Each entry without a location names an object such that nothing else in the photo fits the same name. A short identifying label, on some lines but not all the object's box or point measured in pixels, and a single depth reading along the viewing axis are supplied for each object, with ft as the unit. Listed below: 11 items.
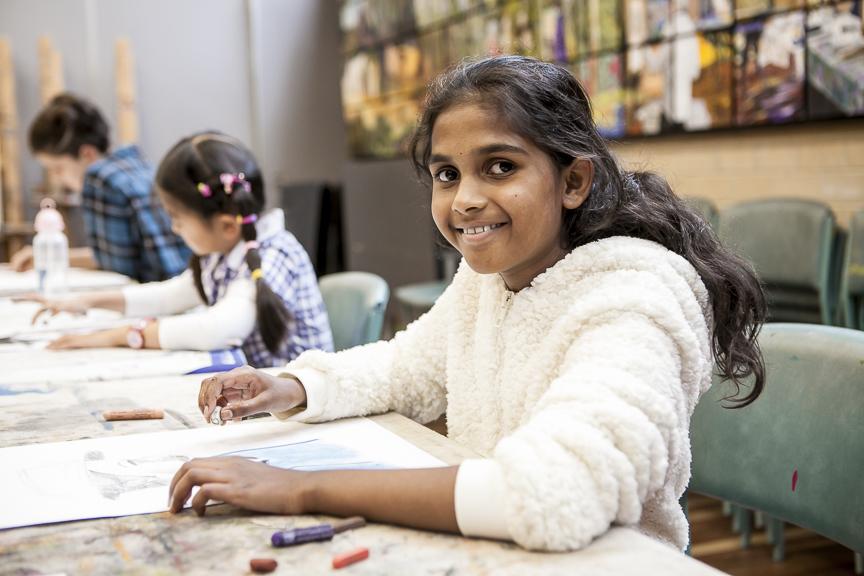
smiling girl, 2.52
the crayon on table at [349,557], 2.36
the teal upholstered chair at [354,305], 7.03
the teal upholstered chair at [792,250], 9.88
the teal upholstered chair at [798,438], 3.54
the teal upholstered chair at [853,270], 9.11
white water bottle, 9.07
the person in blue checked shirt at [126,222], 10.60
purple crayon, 2.50
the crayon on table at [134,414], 4.04
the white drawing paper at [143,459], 2.91
